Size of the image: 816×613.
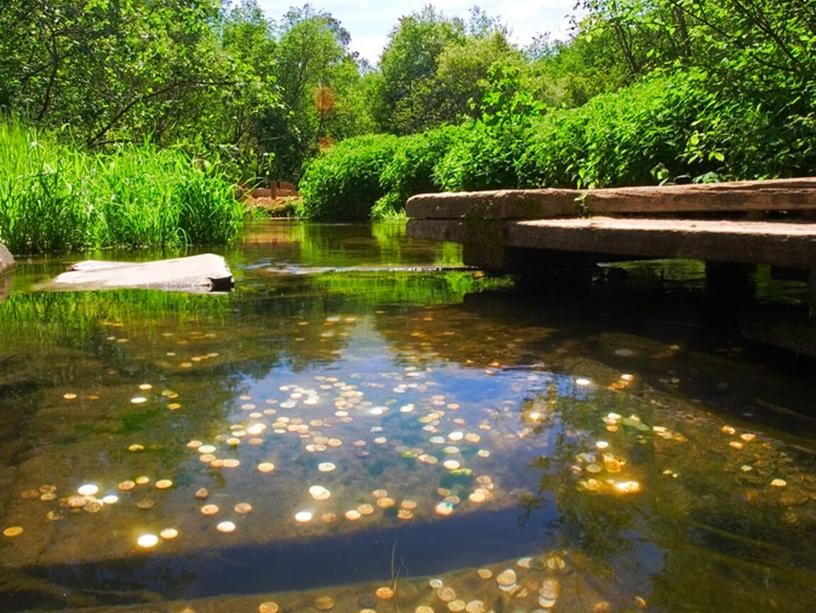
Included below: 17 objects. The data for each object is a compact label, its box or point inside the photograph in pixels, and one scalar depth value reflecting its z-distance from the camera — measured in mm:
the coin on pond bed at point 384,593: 1357
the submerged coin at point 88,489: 1779
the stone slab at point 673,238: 2730
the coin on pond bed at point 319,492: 1774
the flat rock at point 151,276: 5168
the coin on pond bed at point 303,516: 1658
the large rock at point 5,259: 6017
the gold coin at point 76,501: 1711
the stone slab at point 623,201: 3444
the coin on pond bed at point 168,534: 1569
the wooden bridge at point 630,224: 2928
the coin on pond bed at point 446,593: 1354
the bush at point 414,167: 17125
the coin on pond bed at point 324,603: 1325
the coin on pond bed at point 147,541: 1541
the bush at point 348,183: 21672
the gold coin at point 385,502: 1732
